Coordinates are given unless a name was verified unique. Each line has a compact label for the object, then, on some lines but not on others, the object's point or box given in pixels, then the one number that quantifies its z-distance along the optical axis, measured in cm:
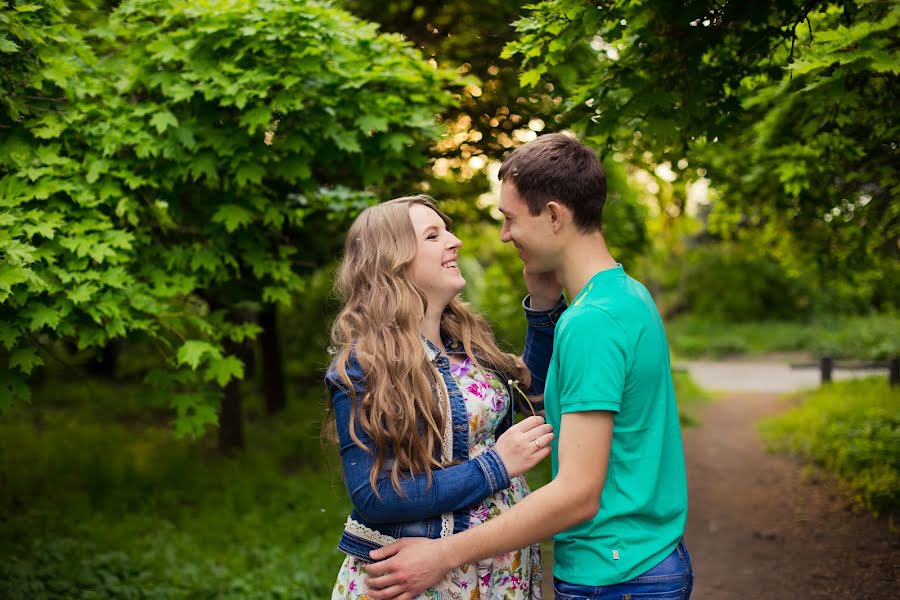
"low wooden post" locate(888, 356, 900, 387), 971
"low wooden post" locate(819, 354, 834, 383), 1159
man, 190
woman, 213
